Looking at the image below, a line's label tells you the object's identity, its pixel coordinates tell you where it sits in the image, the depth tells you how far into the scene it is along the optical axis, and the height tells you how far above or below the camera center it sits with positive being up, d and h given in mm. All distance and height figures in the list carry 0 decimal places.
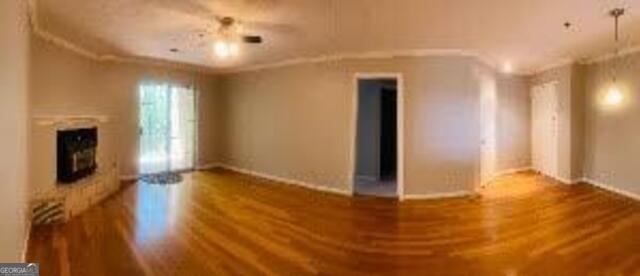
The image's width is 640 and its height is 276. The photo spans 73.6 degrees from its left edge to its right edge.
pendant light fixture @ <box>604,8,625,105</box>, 5821 +680
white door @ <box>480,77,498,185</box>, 6883 +128
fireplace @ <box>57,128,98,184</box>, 5125 -248
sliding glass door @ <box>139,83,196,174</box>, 7879 +136
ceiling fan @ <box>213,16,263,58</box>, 4280 +1058
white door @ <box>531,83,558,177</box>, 7625 +131
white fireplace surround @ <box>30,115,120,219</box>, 4406 -504
